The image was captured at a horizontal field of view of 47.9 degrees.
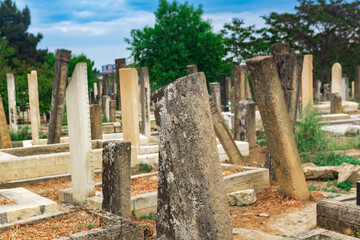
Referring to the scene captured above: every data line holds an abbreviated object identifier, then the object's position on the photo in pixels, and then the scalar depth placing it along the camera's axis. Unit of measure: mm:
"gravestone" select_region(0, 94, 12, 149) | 10164
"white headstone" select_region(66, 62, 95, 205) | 5867
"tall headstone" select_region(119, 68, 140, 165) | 9016
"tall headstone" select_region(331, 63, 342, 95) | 21406
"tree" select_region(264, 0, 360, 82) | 36344
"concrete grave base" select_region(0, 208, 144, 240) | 3933
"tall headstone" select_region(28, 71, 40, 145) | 11984
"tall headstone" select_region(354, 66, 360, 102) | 26547
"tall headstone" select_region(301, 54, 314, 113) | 14992
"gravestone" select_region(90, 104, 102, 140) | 10453
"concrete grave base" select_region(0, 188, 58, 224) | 4887
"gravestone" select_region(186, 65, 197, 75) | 14053
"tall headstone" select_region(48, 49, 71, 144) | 9711
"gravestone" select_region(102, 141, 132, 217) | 4977
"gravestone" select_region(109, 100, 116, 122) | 17438
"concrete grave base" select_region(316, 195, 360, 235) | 4684
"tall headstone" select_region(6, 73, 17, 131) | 14906
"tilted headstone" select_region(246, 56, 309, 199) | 6066
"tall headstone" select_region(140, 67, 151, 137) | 11586
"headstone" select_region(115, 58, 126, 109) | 17695
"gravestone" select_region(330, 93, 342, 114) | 17609
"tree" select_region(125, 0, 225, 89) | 31797
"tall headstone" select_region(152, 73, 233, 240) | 3232
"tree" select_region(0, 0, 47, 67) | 45625
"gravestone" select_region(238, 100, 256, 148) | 11516
